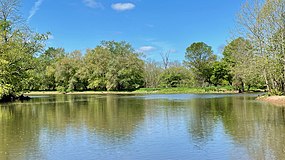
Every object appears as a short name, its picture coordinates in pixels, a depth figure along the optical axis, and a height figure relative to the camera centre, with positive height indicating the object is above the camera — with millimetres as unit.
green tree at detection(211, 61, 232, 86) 74600 +2928
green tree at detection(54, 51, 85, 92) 83250 +4565
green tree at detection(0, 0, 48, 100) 37094 +4661
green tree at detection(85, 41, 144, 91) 78938 +5224
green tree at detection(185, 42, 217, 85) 82625 +7663
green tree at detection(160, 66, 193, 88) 86000 +2917
